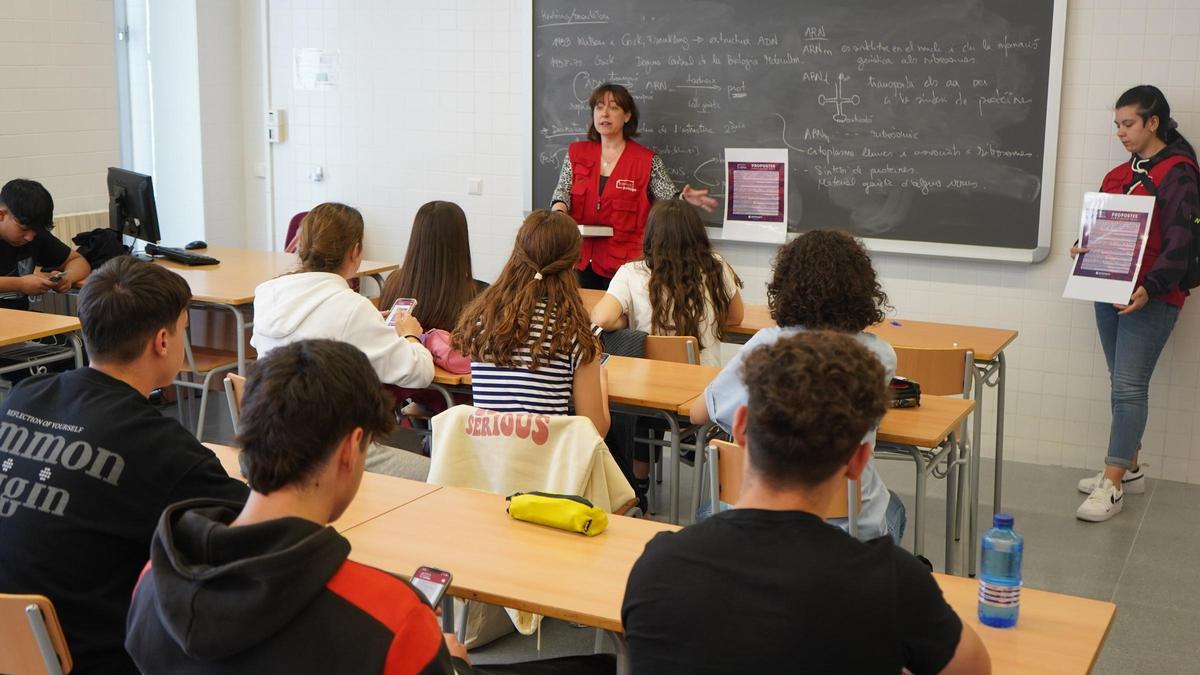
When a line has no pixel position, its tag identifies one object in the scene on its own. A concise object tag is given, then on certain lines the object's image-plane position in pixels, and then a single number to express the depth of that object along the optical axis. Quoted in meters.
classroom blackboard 5.40
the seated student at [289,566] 1.44
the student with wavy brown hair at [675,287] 4.34
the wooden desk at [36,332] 4.36
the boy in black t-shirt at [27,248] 5.24
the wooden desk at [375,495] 2.64
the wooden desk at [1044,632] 2.00
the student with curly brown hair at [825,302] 2.90
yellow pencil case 2.54
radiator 6.45
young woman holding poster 4.79
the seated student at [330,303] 3.65
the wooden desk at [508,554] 2.23
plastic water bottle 2.12
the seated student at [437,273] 4.10
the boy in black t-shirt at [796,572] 1.52
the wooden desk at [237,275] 5.15
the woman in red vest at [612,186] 6.05
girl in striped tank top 3.38
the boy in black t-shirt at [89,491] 2.07
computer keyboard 6.03
